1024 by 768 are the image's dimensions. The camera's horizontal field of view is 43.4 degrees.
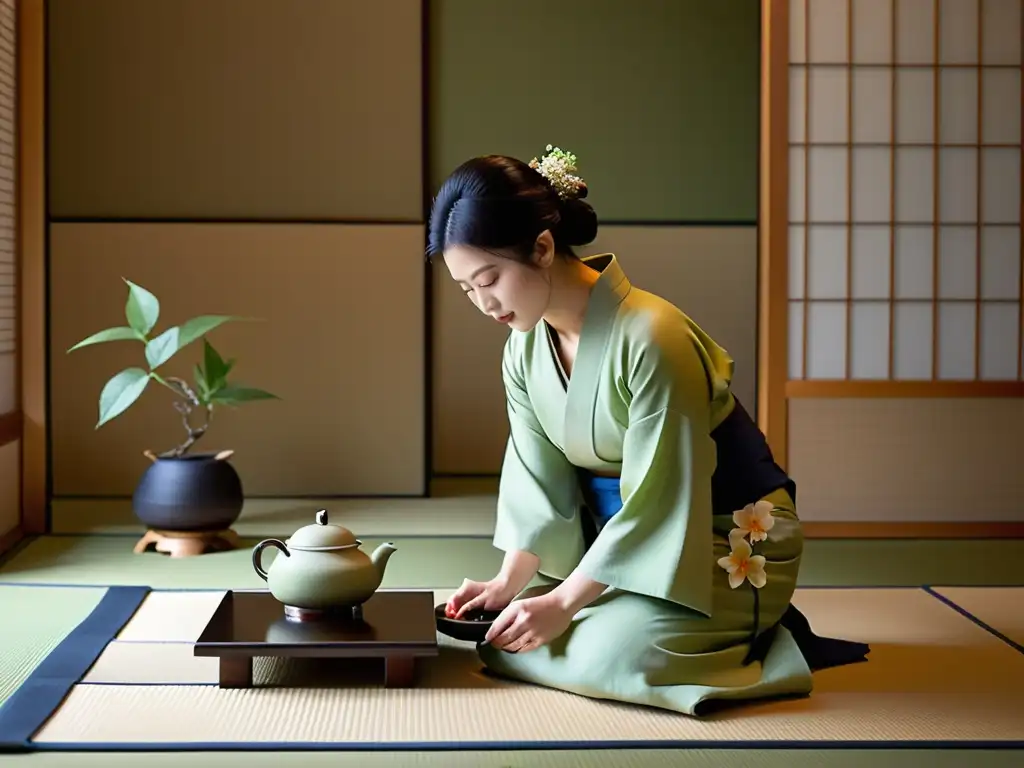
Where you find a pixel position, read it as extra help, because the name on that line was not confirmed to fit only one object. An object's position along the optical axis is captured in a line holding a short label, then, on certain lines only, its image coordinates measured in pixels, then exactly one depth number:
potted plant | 3.75
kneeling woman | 2.32
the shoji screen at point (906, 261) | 4.24
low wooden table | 2.31
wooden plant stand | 3.77
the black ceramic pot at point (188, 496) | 3.76
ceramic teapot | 2.45
